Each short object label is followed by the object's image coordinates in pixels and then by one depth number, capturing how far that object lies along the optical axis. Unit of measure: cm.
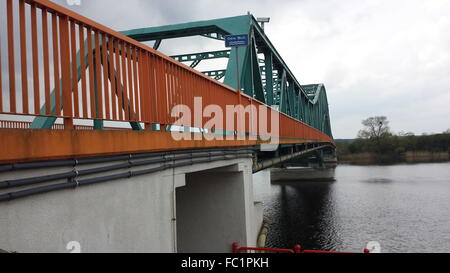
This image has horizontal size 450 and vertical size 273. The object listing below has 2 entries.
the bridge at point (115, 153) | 279
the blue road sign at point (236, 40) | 861
